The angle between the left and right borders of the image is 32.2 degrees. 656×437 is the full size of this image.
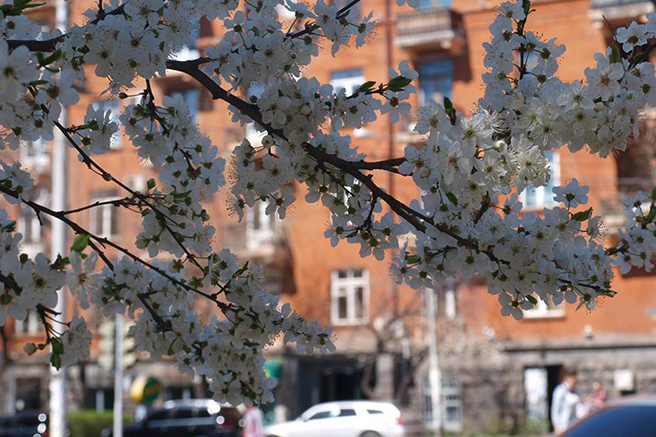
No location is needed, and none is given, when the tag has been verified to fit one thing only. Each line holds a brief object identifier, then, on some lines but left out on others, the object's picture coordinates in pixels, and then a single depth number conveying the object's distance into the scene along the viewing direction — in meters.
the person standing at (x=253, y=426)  23.45
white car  26.83
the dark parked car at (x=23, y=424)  27.31
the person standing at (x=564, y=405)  16.39
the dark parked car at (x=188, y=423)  28.52
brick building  31.09
